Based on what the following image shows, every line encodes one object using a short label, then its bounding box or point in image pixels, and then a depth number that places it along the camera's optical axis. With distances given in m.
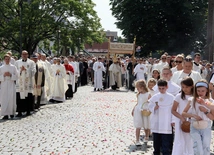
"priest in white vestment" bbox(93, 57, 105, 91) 18.61
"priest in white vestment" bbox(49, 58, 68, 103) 13.37
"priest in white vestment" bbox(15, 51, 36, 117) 9.99
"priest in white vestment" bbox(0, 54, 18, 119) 9.55
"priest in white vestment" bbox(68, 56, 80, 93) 16.86
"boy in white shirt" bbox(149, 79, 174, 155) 5.25
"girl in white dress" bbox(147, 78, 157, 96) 6.53
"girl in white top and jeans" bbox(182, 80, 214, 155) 4.46
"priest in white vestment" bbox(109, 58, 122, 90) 19.21
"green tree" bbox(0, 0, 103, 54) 32.99
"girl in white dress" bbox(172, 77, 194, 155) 4.78
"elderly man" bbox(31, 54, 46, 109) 10.86
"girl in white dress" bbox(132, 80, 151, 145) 6.32
